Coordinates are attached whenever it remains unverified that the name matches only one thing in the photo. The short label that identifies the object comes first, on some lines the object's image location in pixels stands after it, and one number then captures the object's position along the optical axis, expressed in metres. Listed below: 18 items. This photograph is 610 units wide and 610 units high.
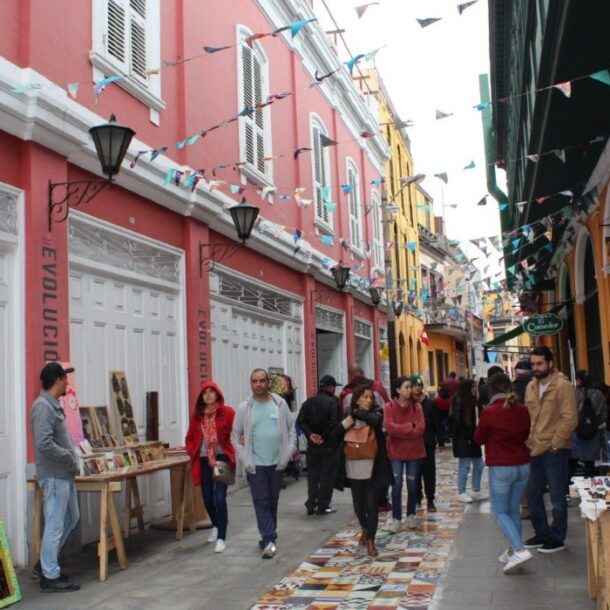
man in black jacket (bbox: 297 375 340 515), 9.98
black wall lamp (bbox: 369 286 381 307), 21.06
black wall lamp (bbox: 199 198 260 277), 10.84
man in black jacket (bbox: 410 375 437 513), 9.98
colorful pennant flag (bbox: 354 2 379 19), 7.72
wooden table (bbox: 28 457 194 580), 6.80
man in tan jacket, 6.97
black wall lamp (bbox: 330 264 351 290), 17.28
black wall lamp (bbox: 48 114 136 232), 7.39
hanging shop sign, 16.62
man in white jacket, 7.70
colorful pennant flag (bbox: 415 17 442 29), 7.15
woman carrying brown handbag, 7.62
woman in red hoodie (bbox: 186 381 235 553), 8.11
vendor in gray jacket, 6.39
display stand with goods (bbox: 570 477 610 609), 4.81
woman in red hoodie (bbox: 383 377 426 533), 8.50
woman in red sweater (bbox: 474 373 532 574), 6.57
